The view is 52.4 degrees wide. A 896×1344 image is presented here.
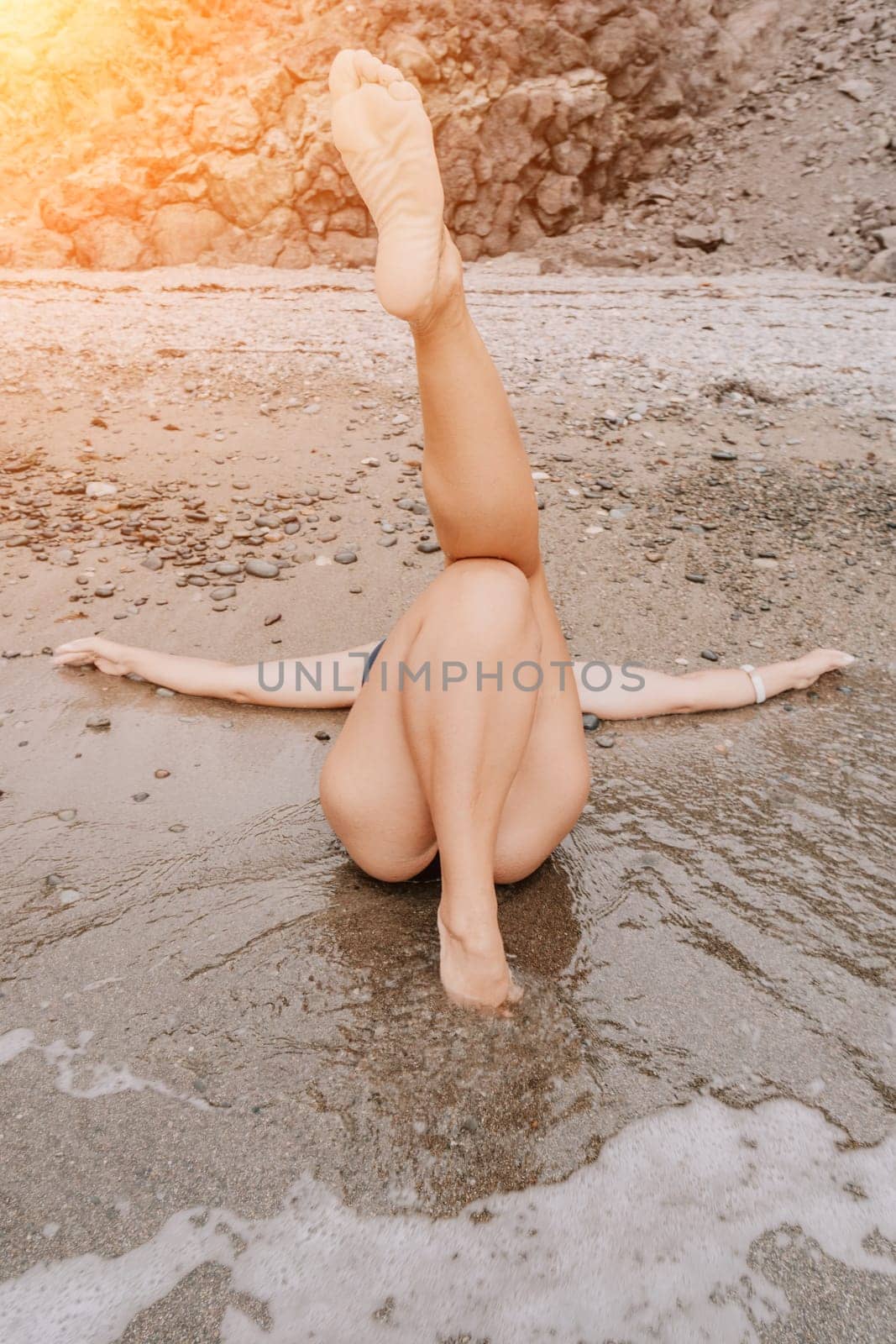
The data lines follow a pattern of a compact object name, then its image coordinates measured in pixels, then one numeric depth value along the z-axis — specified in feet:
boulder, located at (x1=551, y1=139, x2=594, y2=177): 41.06
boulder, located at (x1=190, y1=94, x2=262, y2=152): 38.40
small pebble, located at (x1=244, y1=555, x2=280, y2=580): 12.27
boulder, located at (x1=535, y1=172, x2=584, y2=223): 40.60
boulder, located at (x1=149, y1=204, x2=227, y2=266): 36.96
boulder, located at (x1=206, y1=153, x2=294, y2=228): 37.83
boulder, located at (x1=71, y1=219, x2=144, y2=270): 36.37
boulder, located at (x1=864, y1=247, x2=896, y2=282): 31.27
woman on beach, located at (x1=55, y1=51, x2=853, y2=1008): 5.65
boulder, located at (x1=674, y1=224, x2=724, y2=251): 36.81
